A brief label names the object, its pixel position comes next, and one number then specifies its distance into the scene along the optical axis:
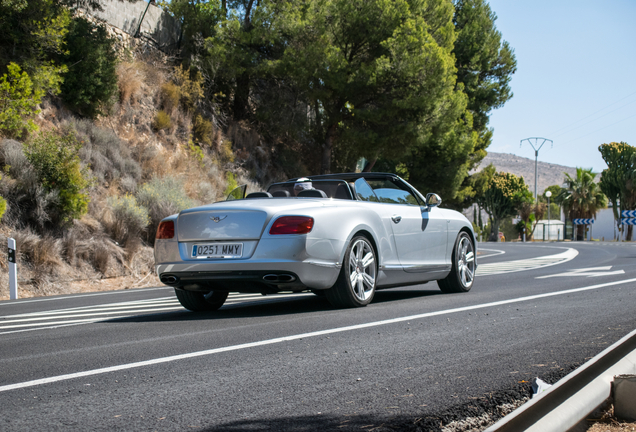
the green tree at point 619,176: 69.25
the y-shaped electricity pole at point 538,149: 81.46
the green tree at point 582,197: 74.06
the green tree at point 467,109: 29.80
